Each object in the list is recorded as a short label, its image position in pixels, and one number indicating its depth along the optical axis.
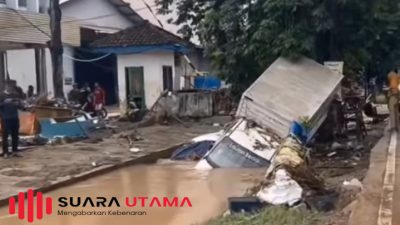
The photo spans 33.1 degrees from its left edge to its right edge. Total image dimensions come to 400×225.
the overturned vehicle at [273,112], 14.33
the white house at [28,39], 21.20
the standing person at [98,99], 24.95
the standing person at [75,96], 24.68
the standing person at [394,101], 17.69
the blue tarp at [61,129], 18.06
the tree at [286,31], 15.70
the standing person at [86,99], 24.47
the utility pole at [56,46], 22.31
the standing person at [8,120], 15.29
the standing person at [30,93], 24.38
